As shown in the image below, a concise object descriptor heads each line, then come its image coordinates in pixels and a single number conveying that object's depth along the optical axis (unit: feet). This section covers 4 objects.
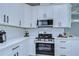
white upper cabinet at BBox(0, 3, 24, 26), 3.49
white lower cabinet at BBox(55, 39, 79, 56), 5.58
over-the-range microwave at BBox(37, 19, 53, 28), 6.11
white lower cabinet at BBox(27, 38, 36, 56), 5.77
